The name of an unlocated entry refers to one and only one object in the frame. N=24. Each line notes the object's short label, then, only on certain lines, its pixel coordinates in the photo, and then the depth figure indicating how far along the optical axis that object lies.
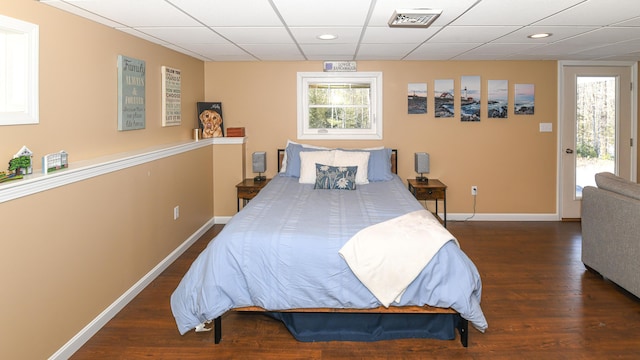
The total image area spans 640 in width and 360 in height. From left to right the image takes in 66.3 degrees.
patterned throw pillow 4.99
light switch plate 6.22
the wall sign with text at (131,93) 3.75
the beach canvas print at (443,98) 6.12
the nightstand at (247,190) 5.71
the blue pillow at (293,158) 5.64
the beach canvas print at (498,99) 6.14
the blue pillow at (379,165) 5.49
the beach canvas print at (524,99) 6.15
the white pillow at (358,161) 5.33
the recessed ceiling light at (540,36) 4.20
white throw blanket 2.91
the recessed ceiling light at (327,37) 4.22
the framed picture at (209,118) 5.90
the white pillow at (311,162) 5.34
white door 6.20
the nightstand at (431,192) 5.74
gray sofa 3.59
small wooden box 6.09
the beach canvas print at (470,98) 6.13
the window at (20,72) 2.60
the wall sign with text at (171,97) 4.66
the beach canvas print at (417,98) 6.13
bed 2.92
